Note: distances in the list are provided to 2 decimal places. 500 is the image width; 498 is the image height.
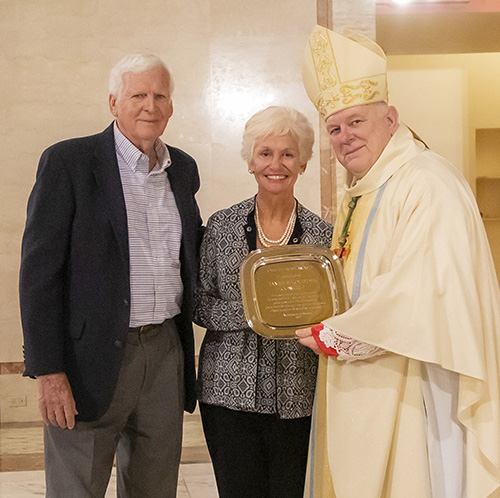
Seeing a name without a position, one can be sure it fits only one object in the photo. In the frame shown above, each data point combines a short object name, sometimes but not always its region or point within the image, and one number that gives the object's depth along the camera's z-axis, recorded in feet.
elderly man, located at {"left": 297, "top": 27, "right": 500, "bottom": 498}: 6.17
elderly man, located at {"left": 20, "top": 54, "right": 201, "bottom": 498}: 7.29
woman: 7.57
